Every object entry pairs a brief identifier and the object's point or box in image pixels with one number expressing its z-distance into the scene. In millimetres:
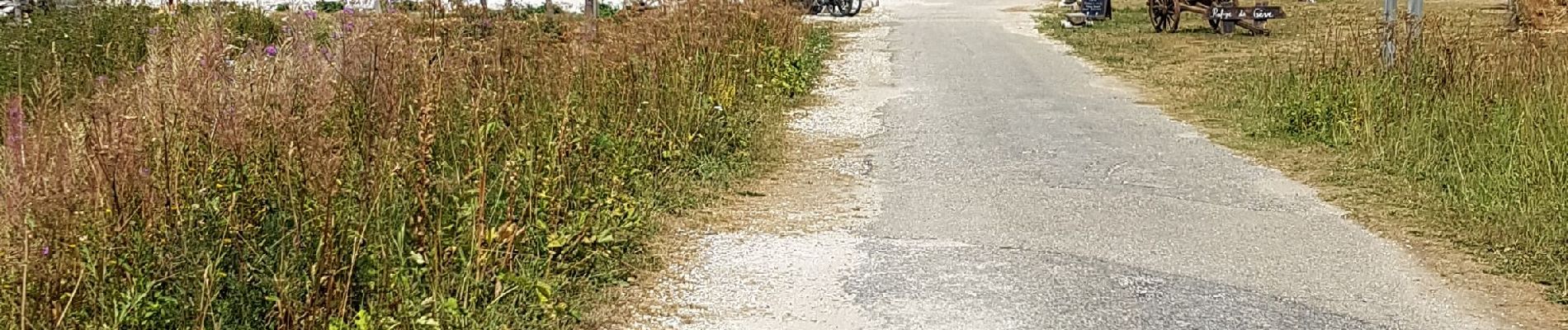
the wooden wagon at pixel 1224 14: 16984
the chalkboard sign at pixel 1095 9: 20672
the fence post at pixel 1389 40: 8859
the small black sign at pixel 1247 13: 16922
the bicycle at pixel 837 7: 24062
